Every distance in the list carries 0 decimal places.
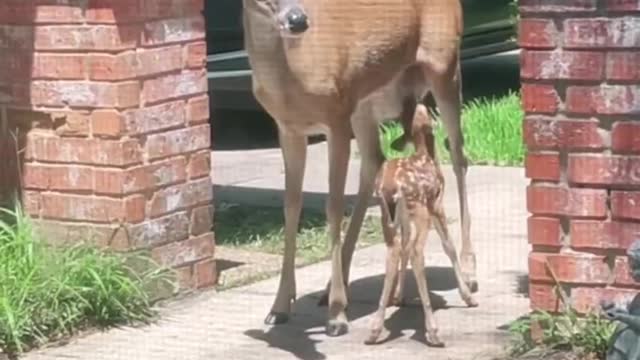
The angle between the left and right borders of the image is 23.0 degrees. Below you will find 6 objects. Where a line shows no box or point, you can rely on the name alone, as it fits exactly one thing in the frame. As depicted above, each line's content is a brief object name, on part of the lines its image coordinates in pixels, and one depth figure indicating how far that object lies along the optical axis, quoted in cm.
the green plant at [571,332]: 507
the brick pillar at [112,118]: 618
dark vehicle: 997
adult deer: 560
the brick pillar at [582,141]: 499
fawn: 563
